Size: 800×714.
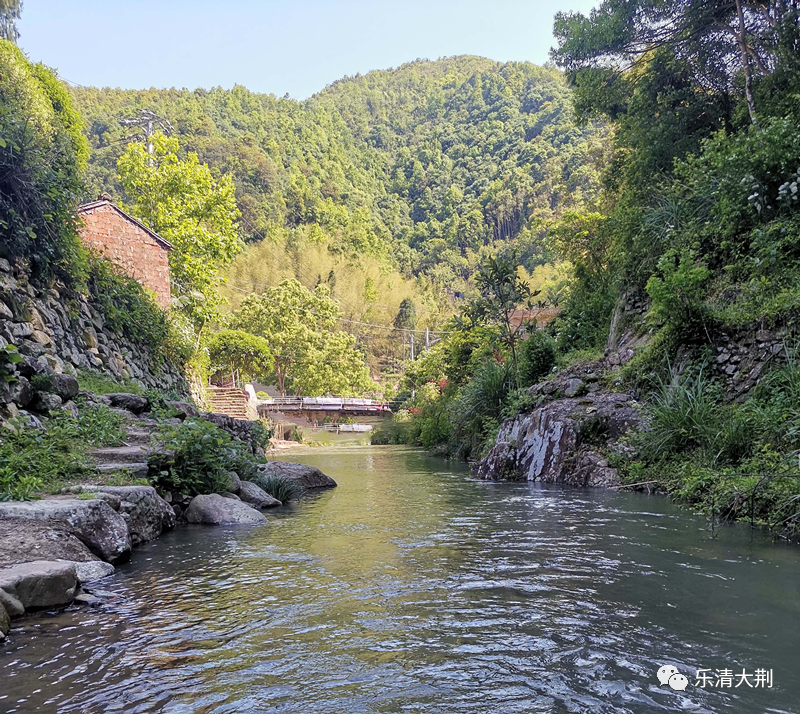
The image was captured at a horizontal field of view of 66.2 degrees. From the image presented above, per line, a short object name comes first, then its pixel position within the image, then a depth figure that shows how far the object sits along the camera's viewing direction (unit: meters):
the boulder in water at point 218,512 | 6.59
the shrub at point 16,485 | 4.71
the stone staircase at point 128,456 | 6.08
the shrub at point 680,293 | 8.59
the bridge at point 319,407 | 32.00
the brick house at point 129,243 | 16.75
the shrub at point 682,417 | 7.36
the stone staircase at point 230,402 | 26.16
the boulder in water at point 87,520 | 4.35
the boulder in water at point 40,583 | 3.40
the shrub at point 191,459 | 6.61
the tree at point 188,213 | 24.52
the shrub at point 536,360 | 14.05
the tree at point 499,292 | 13.95
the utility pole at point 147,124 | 27.89
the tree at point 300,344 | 40.91
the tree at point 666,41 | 11.62
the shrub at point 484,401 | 14.16
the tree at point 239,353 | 33.38
